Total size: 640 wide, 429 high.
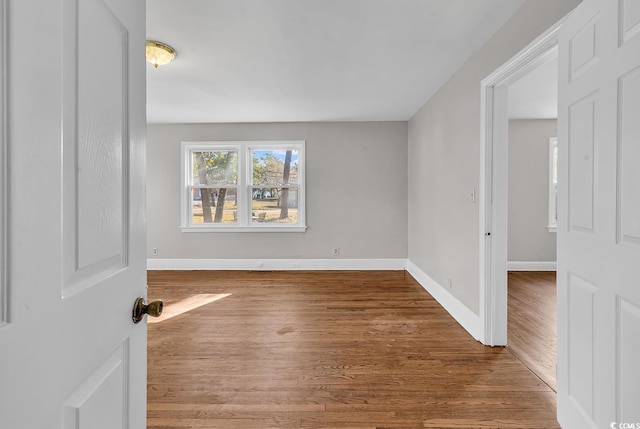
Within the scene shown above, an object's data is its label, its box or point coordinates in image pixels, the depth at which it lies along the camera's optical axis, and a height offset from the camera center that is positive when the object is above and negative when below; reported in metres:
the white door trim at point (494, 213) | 2.66 -0.04
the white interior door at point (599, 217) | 1.19 -0.04
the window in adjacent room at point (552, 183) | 5.46 +0.41
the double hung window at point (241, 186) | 5.57 +0.37
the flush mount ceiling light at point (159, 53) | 2.69 +1.31
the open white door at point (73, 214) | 0.47 -0.01
